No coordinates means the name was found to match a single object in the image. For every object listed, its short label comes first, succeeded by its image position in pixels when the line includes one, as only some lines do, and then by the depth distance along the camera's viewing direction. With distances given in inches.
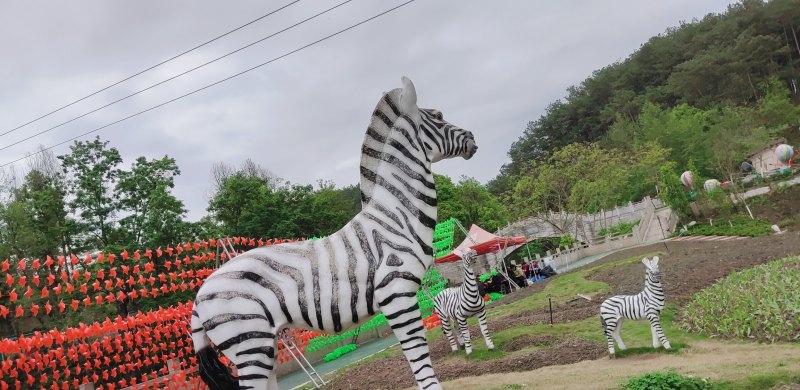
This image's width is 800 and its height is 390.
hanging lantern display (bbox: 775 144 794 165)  1328.7
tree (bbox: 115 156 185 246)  901.8
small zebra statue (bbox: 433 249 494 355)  414.9
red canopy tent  986.7
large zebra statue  165.5
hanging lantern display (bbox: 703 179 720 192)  1197.2
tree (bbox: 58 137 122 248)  912.3
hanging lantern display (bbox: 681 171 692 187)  1284.4
